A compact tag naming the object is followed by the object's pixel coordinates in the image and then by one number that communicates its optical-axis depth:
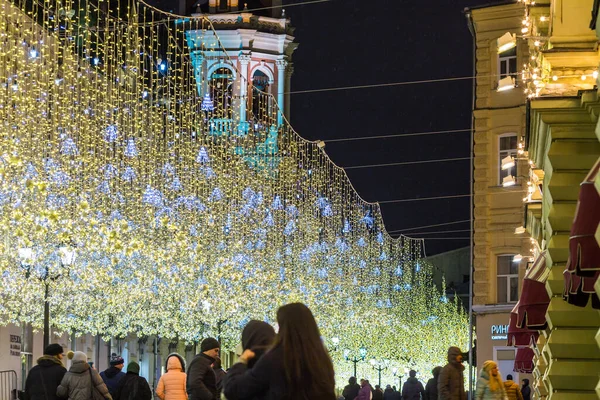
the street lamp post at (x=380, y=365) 82.07
